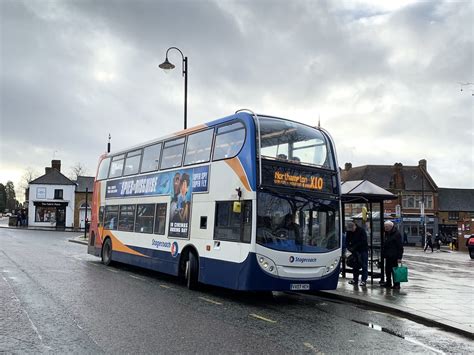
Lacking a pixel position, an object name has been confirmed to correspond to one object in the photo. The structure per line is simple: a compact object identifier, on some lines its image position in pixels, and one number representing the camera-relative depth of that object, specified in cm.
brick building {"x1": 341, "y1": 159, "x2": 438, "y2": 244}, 7331
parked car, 3169
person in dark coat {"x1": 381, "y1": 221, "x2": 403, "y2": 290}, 1305
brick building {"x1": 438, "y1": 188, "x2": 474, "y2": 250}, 7406
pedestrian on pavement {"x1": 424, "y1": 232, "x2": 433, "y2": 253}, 4000
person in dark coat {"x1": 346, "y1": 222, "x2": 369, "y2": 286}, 1353
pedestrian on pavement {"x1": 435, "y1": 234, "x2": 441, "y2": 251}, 4519
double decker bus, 1033
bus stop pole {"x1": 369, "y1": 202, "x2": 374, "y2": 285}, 1391
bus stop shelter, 1373
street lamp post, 2017
